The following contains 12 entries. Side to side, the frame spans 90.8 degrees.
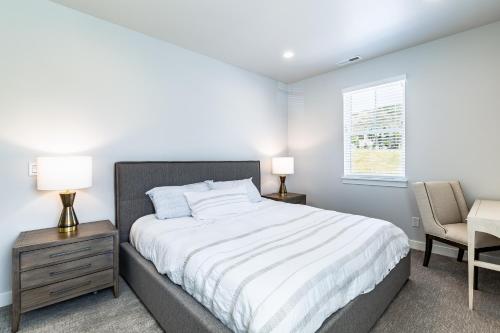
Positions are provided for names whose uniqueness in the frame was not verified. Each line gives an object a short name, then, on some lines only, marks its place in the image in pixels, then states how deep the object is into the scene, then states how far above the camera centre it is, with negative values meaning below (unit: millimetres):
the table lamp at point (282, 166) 4020 -15
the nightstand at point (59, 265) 1729 -765
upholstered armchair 2555 -480
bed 1385 -817
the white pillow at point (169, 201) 2447 -370
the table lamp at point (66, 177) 1938 -96
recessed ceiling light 3219 +1476
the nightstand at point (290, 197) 3750 -502
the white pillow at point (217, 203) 2455 -402
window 3283 +449
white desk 1798 -459
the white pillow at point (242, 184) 2994 -253
